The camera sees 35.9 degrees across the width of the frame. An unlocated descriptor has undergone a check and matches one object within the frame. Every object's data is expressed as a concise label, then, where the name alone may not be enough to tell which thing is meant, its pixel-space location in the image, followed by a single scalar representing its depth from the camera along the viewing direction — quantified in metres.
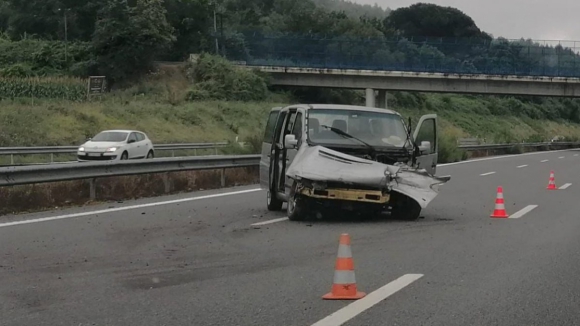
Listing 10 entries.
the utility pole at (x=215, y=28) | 79.01
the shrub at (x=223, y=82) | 69.19
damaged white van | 13.00
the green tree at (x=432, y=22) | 137.50
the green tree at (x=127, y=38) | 69.12
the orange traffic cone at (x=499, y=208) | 14.81
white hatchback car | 30.42
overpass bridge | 64.75
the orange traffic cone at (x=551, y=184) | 22.20
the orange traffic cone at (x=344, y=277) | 7.52
